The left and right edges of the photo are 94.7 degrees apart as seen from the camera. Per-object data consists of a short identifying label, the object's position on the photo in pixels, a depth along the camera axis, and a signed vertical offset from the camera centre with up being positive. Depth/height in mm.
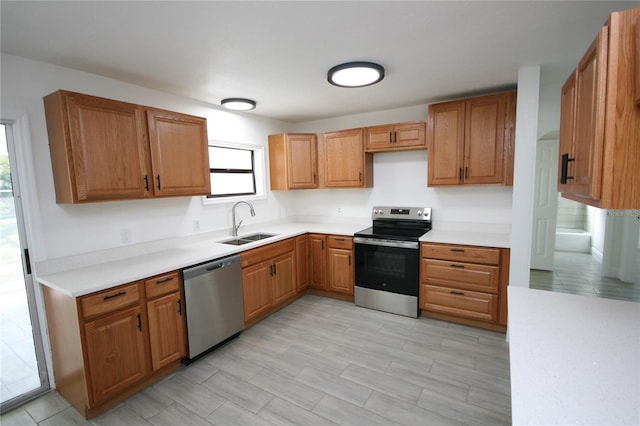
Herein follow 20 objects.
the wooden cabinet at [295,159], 4027 +403
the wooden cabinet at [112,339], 1906 -1023
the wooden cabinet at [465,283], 2842 -1008
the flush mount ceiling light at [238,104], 3154 +944
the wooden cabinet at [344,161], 3781 +348
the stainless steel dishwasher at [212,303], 2467 -998
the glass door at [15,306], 2057 -797
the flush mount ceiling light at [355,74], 2287 +914
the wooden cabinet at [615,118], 942 +198
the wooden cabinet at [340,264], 3615 -956
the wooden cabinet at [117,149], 2039 +346
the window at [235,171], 3570 +256
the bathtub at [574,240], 5811 -1208
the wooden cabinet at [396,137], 3406 +584
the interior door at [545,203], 4473 -336
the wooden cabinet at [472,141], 2922 +446
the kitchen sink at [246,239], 3375 -581
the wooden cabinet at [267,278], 3008 -980
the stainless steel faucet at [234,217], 3516 -319
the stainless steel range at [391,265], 3209 -899
